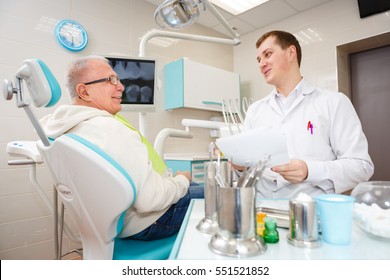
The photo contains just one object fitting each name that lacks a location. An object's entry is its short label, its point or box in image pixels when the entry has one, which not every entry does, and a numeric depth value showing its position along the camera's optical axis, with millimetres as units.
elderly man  854
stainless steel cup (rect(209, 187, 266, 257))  541
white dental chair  746
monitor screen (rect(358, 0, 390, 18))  2624
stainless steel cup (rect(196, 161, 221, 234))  701
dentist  1161
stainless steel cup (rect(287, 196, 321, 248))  575
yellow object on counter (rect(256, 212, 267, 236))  632
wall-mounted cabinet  2949
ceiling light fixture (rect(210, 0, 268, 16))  3023
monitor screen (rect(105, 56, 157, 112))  1723
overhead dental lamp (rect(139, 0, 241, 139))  1333
